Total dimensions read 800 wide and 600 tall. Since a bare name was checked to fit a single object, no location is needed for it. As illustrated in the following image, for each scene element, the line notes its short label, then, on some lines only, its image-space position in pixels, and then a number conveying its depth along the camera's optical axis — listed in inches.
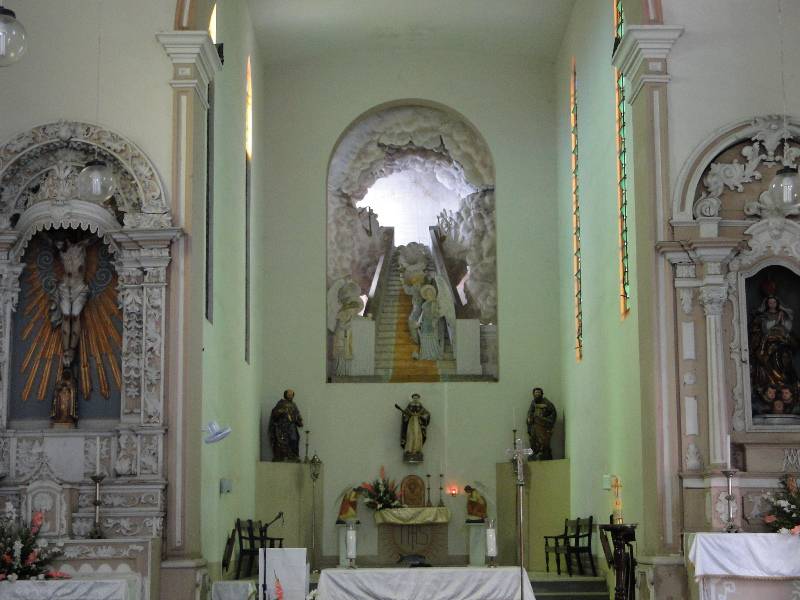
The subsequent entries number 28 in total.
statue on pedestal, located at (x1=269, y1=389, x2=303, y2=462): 820.6
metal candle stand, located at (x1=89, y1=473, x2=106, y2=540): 485.8
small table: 815.7
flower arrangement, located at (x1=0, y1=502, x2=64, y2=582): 431.2
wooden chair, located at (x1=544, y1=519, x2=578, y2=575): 710.5
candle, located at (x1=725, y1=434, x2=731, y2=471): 493.8
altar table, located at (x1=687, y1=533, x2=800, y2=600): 445.7
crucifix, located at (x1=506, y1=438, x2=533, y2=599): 358.9
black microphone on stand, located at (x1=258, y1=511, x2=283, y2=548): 689.6
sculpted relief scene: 871.1
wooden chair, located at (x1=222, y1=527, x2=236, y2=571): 650.9
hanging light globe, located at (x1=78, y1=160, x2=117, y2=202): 454.0
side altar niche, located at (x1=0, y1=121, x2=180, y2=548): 508.4
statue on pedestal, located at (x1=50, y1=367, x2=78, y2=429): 517.7
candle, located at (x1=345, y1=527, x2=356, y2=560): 463.5
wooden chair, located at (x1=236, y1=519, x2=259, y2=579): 698.8
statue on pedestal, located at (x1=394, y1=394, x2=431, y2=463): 838.5
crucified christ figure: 523.2
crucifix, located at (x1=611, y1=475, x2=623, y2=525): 620.7
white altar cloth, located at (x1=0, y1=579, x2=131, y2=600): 417.1
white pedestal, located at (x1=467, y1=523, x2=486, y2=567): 811.4
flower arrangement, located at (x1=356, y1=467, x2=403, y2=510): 823.7
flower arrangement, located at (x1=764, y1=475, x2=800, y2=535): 476.1
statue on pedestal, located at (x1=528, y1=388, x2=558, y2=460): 824.3
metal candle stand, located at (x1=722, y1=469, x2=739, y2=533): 480.7
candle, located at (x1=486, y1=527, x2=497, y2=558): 449.4
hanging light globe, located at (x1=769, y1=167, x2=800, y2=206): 452.1
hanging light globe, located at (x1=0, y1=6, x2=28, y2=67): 312.8
